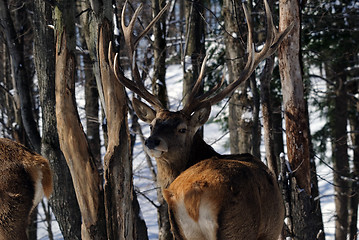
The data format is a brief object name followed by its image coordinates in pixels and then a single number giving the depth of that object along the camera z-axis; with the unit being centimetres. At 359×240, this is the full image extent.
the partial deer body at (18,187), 1049
